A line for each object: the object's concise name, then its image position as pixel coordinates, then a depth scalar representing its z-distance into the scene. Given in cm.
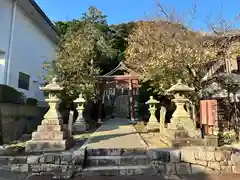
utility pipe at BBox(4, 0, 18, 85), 894
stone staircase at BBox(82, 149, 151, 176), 511
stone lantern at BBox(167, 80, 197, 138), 632
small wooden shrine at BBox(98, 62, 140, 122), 1543
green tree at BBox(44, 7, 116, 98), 1159
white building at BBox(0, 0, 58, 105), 897
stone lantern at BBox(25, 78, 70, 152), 588
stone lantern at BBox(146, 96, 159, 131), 1033
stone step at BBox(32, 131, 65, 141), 601
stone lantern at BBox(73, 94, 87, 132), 1070
